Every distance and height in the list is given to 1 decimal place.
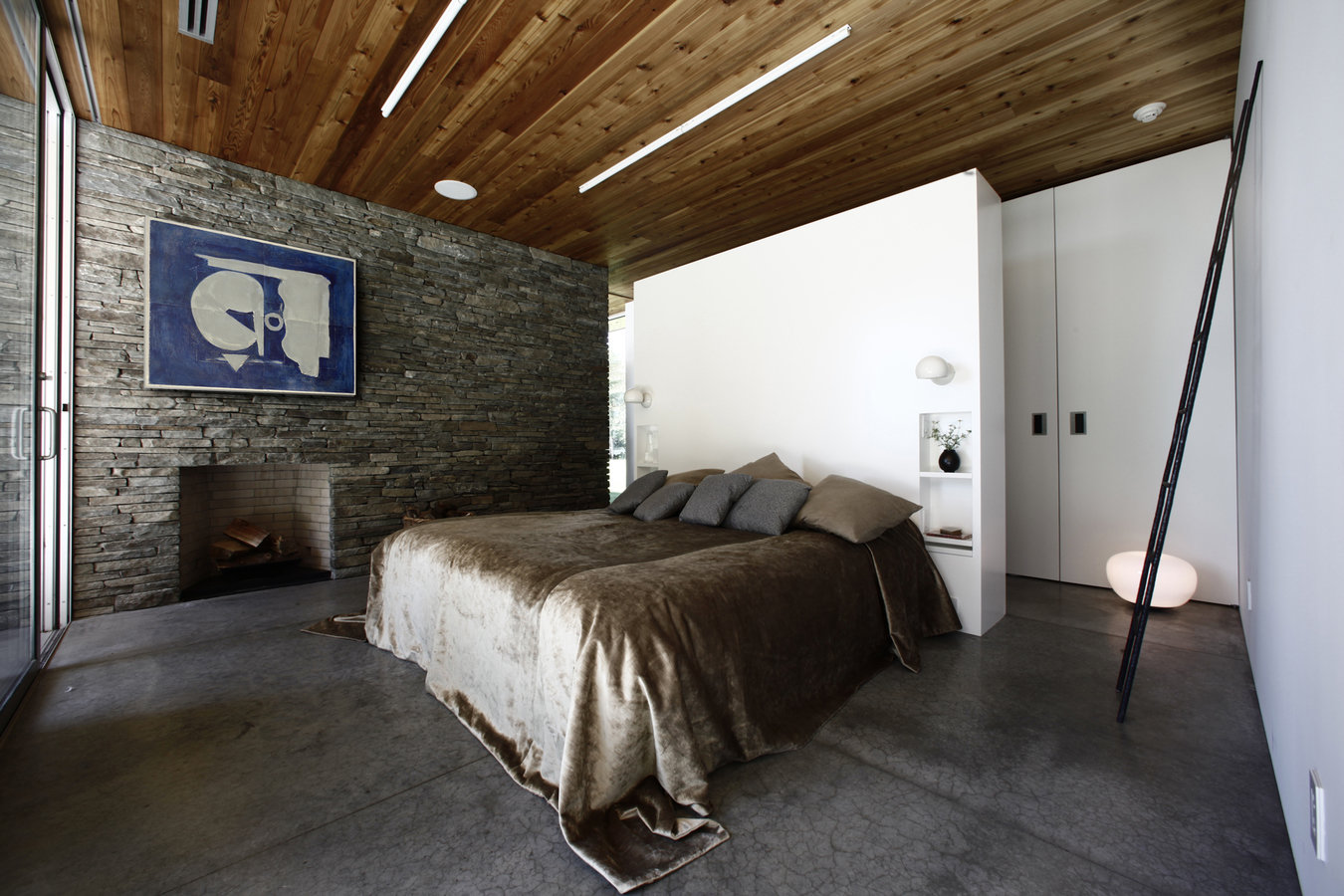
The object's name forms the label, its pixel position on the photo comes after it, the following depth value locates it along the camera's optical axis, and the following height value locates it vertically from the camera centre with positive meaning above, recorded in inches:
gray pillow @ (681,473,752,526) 123.8 -10.0
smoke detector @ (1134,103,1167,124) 125.3 +74.7
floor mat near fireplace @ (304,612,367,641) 122.2 -38.0
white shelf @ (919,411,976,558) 130.5 -9.3
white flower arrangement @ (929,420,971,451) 131.0 +3.8
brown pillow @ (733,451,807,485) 140.3 -4.3
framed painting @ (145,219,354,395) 142.0 +36.6
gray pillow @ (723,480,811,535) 114.4 -11.4
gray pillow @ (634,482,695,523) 132.0 -11.8
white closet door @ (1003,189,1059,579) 164.6 +19.1
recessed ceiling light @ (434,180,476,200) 164.2 +76.4
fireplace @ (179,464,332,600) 160.6 -18.7
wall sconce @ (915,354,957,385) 119.1 +17.2
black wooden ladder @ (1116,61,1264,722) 84.7 +3.2
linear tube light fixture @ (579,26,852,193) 103.7 +74.1
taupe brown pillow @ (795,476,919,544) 107.3 -11.5
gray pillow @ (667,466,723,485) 148.1 -6.3
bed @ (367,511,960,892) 62.8 -27.0
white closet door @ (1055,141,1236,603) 140.8 +22.9
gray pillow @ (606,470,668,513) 140.4 -9.9
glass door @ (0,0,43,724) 81.6 +18.4
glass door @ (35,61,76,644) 125.4 +22.8
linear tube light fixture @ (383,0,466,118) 94.9 +72.1
